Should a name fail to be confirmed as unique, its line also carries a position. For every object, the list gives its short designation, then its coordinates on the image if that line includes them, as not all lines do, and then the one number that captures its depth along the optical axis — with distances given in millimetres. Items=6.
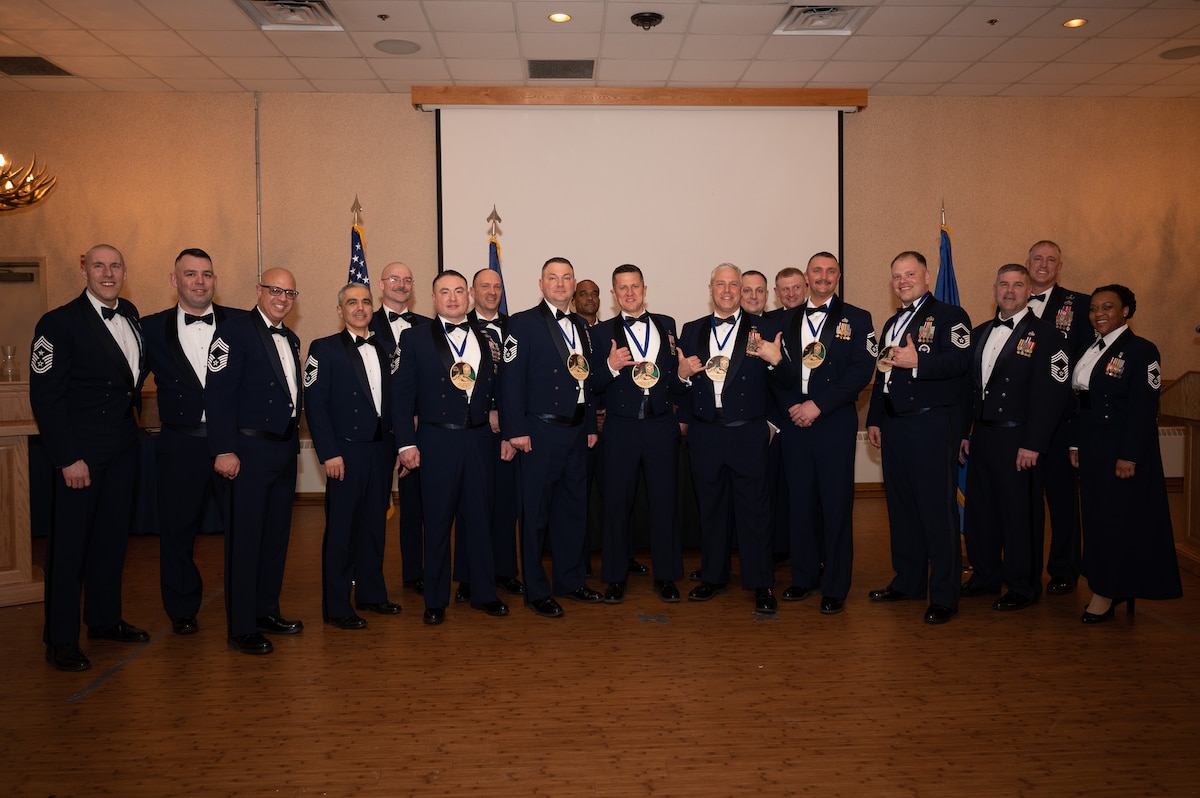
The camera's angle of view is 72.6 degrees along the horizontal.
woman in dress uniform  4066
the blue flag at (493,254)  6930
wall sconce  6070
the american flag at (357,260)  6570
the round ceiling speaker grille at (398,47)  6715
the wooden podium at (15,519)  4668
